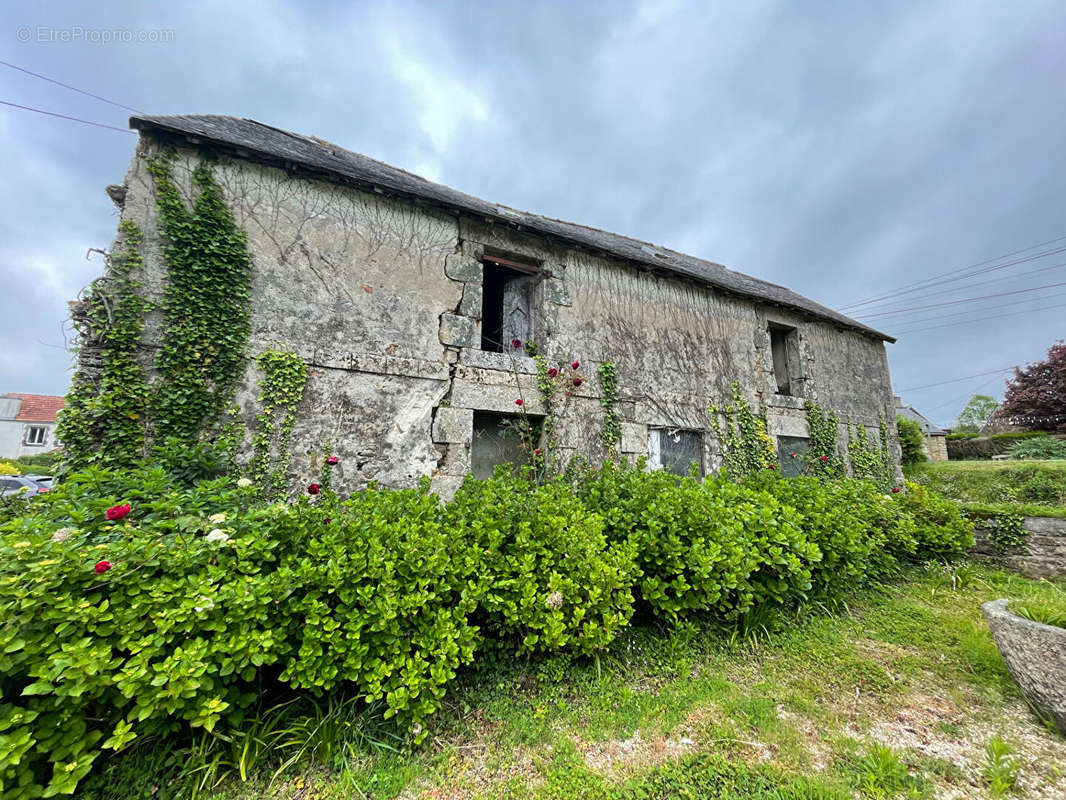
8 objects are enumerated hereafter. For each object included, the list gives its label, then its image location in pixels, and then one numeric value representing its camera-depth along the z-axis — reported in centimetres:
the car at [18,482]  1102
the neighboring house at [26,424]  2558
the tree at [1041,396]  1511
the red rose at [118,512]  186
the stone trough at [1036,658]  216
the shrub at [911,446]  1194
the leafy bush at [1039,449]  1167
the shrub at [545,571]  237
